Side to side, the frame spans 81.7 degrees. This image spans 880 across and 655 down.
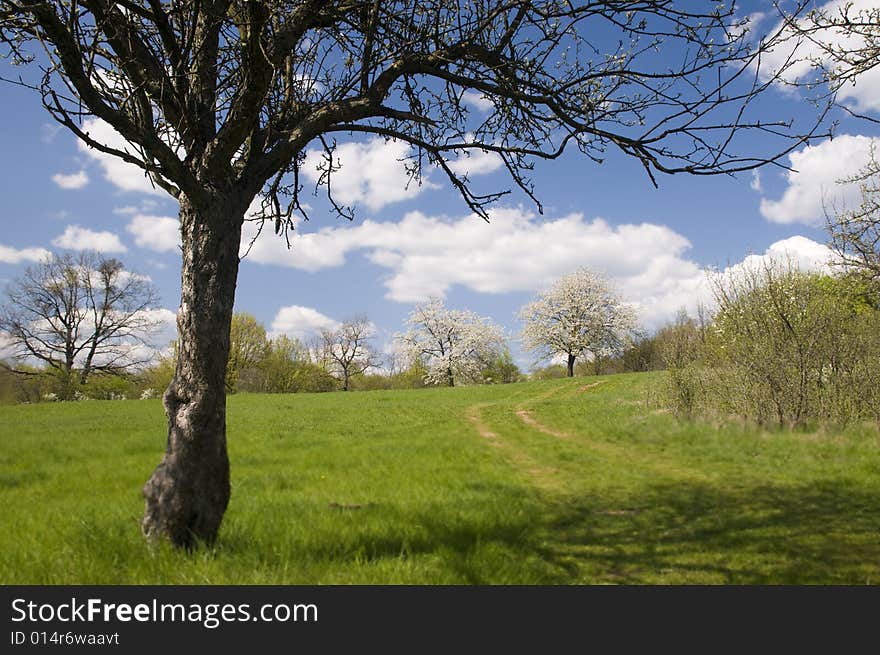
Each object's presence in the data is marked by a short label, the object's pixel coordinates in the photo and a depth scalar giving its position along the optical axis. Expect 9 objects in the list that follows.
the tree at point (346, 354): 70.25
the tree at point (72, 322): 36.25
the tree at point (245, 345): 49.44
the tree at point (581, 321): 52.47
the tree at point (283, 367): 57.06
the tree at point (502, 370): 66.44
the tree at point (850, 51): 6.11
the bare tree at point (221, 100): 3.99
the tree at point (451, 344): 61.54
